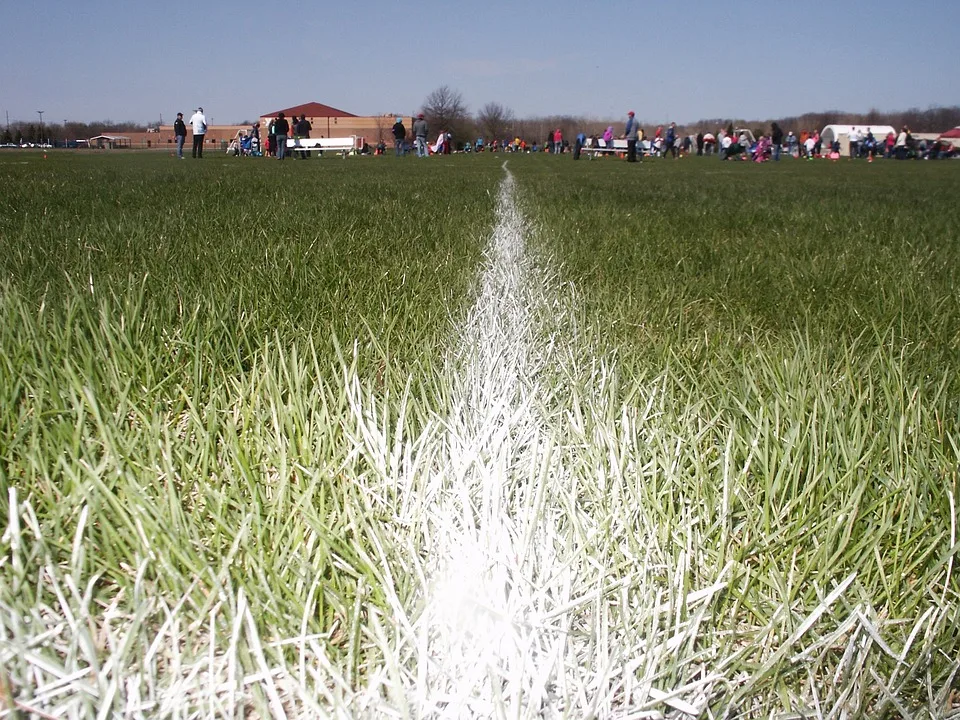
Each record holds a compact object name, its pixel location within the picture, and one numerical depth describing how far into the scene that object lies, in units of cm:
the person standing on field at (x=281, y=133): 3294
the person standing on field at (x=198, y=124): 2906
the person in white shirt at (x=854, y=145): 6564
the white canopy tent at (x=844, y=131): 8316
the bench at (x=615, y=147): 4141
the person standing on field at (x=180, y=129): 3378
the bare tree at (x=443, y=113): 11381
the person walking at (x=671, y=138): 4694
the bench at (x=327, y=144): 4266
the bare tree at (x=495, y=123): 12694
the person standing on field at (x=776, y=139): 4818
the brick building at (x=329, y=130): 11112
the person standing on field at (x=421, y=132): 3853
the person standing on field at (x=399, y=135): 4059
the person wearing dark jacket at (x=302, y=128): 4086
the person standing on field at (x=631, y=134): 3180
